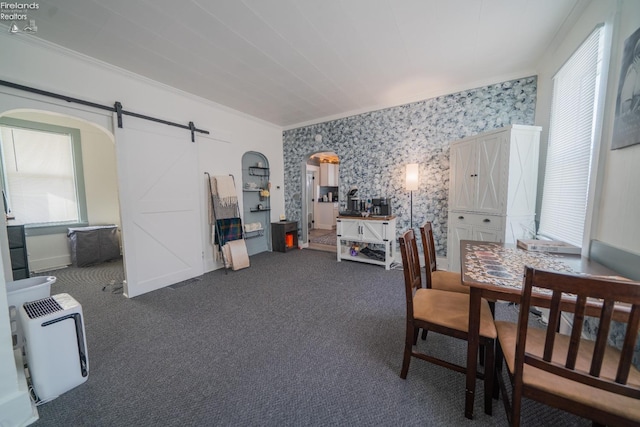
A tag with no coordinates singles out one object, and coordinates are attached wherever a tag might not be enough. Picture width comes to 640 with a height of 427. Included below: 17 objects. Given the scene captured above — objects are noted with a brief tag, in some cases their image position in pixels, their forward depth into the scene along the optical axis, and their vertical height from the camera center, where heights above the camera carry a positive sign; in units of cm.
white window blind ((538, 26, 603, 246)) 187 +48
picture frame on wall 131 +58
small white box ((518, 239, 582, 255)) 173 -41
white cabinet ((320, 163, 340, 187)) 767 +64
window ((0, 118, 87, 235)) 369 +29
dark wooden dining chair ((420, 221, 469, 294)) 188 -74
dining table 112 -46
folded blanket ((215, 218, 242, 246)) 380 -63
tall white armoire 259 +12
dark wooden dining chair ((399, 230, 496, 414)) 128 -78
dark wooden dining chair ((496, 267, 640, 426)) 77 -67
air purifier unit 141 -101
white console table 379 -79
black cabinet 267 -72
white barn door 284 -17
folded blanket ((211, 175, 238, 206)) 375 +5
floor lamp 367 +26
